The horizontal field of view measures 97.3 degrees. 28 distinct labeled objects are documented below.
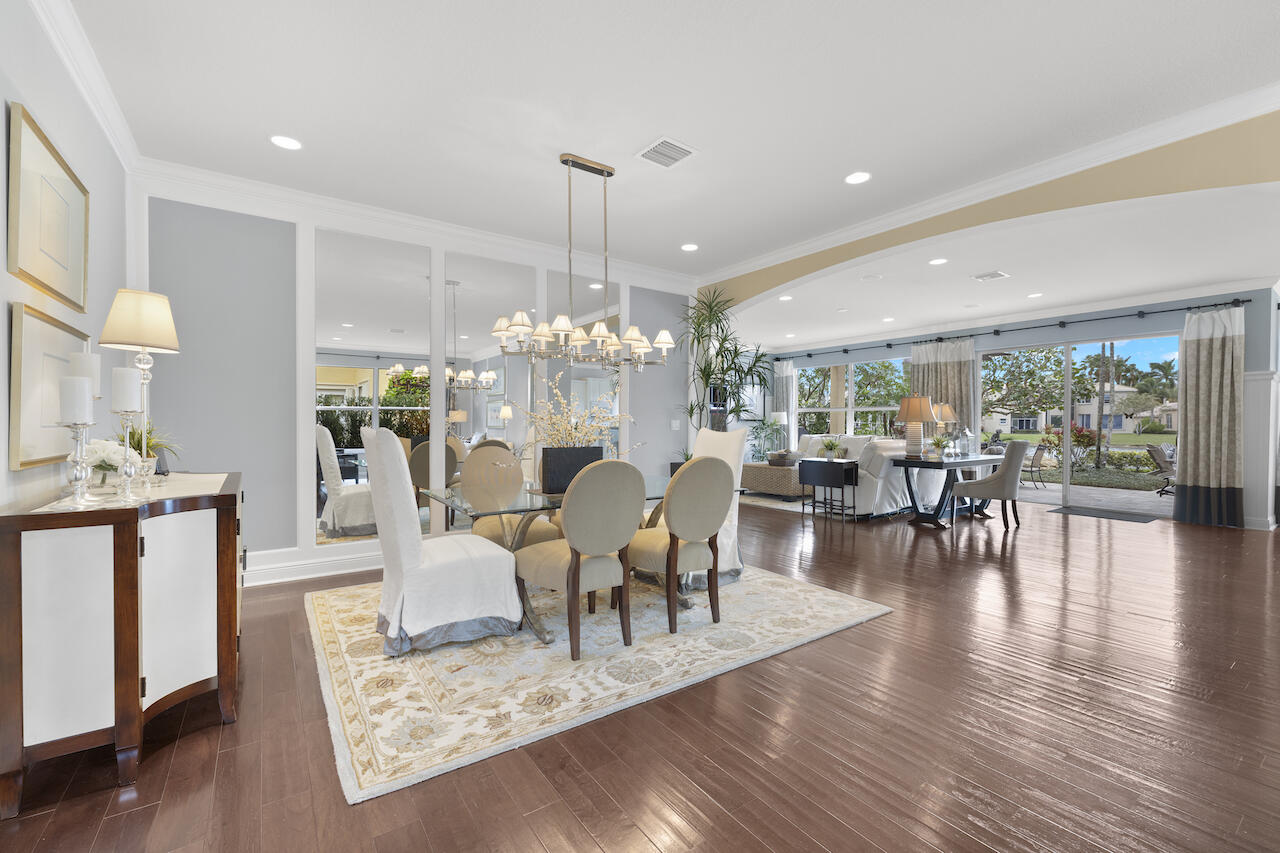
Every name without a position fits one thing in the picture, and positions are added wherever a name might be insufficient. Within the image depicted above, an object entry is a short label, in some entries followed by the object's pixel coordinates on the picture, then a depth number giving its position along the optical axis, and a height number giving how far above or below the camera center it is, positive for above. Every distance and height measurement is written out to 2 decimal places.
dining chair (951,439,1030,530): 5.94 -0.60
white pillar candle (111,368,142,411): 2.11 +0.10
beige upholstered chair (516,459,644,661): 2.61 -0.56
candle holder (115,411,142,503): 1.90 -0.22
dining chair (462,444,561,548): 3.58 -0.45
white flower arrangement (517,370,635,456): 3.38 -0.04
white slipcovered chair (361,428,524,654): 2.65 -0.80
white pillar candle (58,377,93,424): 1.84 +0.06
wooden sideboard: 1.61 -0.65
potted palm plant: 6.08 +0.65
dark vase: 3.20 -0.26
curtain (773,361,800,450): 12.09 +0.69
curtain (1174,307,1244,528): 6.38 +0.09
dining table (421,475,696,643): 2.93 -0.47
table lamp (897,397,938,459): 6.37 +0.07
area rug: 1.97 -1.14
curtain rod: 6.65 +1.43
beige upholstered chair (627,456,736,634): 2.93 -0.55
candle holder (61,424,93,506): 1.84 -0.18
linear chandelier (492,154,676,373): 3.30 +0.52
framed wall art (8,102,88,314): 1.86 +0.75
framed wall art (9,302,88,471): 1.85 +0.10
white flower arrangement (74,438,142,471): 2.05 -0.14
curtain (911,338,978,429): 8.86 +0.80
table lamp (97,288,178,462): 2.36 +0.38
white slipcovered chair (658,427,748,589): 3.67 -0.37
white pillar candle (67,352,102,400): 2.13 +0.19
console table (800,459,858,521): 6.44 -0.61
